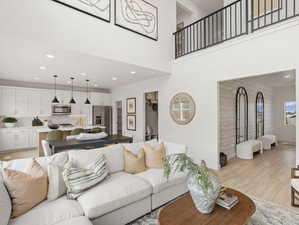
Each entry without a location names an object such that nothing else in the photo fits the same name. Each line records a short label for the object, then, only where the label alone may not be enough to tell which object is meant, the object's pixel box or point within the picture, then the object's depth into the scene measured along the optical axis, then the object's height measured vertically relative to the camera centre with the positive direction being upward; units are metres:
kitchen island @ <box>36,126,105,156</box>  5.06 -0.69
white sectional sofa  1.59 -0.97
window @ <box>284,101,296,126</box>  7.72 +0.01
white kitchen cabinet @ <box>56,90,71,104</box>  7.21 +0.77
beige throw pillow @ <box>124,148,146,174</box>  2.69 -0.81
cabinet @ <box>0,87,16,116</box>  6.05 +0.47
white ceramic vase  1.60 -0.81
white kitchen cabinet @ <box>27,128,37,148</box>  6.47 -0.94
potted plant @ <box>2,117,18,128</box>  6.14 -0.28
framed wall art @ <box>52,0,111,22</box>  3.23 +2.22
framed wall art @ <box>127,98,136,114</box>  6.78 +0.33
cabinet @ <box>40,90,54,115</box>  6.84 +0.53
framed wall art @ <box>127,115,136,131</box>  6.79 -0.37
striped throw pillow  1.91 -0.79
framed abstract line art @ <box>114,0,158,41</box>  3.97 +2.50
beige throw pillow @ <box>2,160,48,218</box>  1.58 -0.75
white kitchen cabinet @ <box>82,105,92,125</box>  7.91 +0.03
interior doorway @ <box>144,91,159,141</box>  6.73 -0.11
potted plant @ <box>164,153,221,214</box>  1.60 -0.72
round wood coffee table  1.52 -1.00
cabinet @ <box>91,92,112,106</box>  7.83 +0.72
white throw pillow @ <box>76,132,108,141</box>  3.69 -0.52
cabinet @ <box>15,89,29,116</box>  6.32 +0.45
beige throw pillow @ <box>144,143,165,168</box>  2.88 -0.76
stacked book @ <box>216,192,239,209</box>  1.74 -0.95
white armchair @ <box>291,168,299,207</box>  2.40 -1.06
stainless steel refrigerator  7.98 -0.12
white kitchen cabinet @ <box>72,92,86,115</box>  7.69 +0.41
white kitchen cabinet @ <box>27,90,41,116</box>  6.57 +0.46
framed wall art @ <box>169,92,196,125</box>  4.75 +0.15
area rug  2.13 -1.41
